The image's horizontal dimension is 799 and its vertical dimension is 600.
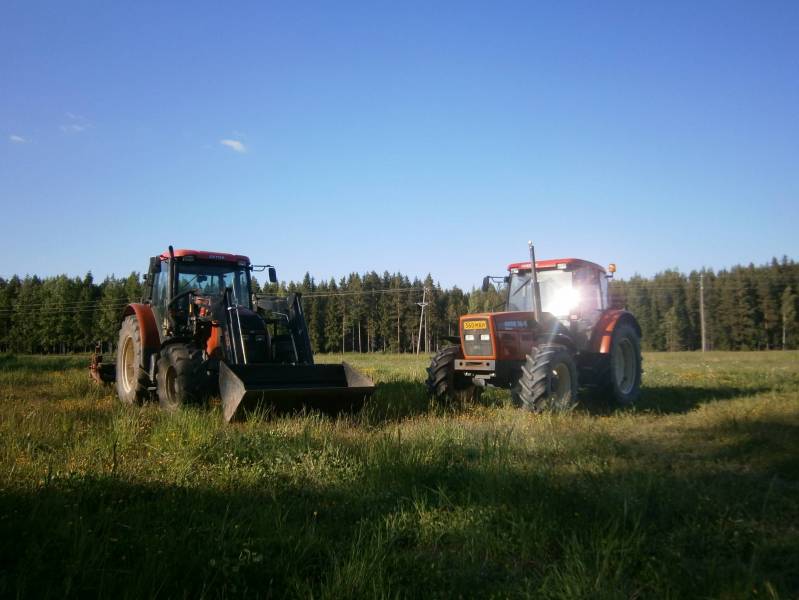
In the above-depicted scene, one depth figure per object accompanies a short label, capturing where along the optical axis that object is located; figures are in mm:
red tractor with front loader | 7738
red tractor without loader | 8961
